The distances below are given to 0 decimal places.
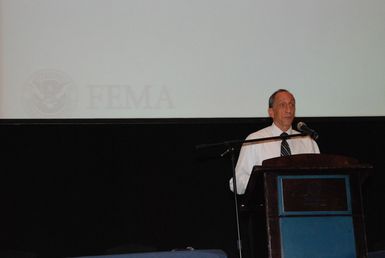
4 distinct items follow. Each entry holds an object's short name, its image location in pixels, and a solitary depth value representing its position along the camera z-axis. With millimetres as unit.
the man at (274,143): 3943
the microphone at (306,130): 3133
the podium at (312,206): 2807
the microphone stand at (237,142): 3236
